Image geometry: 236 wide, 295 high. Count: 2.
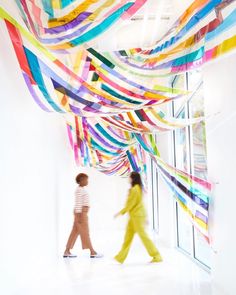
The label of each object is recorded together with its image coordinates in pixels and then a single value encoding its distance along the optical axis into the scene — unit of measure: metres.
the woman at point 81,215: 4.46
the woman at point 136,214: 3.86
